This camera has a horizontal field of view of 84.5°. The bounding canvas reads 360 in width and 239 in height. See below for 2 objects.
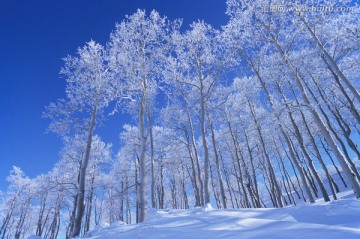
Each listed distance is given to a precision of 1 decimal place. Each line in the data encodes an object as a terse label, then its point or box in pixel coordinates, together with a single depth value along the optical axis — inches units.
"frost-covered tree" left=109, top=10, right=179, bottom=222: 427.5
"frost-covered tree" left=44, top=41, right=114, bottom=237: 451.2
